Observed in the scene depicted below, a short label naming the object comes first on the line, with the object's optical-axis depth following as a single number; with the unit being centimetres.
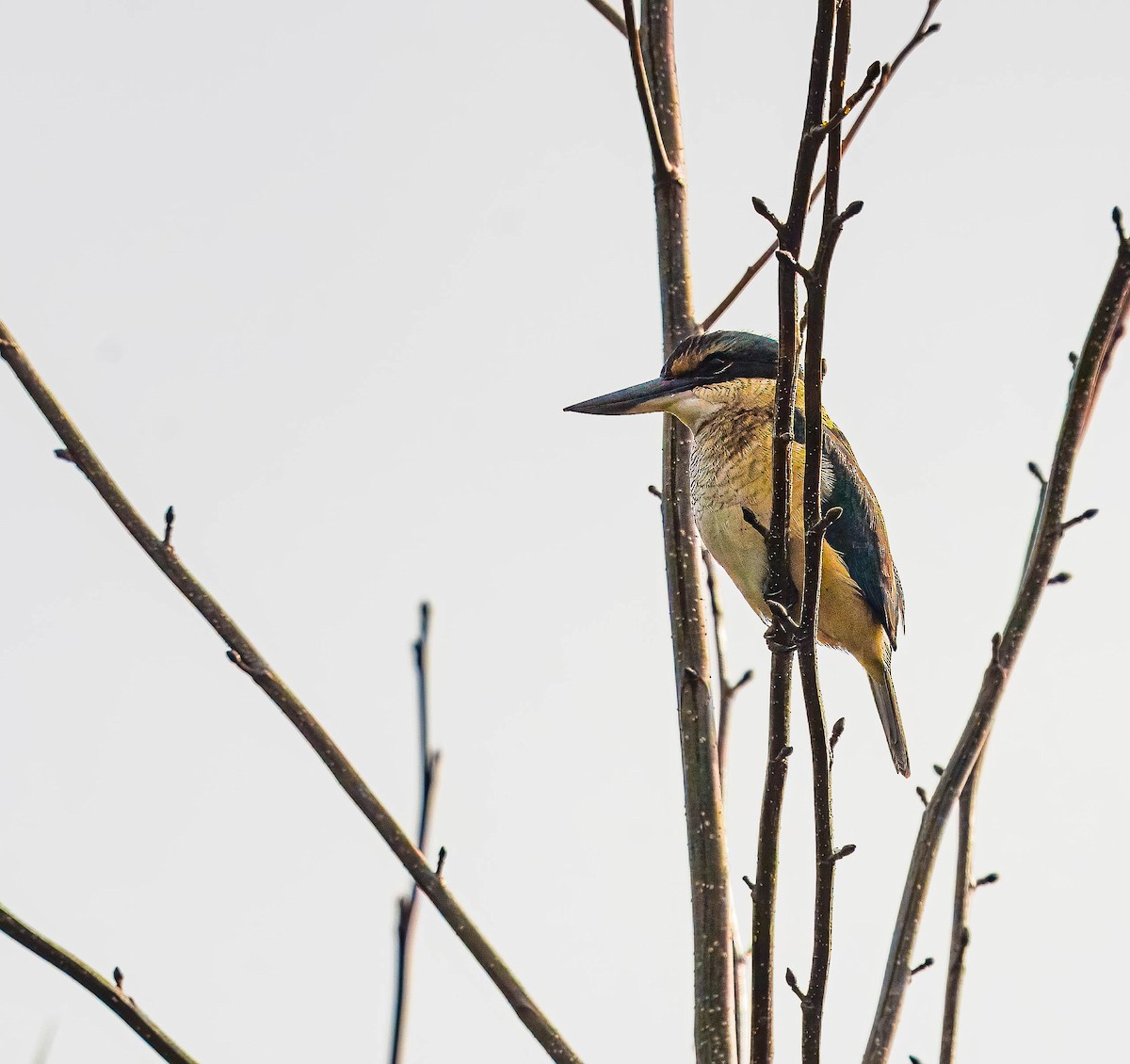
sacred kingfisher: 727
